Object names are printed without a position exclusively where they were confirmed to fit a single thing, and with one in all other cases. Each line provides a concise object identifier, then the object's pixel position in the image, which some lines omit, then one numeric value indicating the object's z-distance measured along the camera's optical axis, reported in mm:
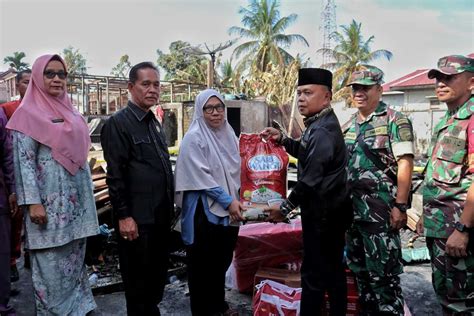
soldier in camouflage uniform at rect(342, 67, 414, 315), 2631
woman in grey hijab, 2766
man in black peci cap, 2430
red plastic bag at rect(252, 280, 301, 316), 2834
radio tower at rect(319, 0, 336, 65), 30922
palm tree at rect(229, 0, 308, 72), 25906
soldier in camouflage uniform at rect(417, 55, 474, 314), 2289
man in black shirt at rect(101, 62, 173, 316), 2482
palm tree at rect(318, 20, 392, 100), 27512
